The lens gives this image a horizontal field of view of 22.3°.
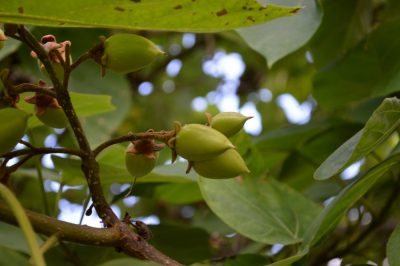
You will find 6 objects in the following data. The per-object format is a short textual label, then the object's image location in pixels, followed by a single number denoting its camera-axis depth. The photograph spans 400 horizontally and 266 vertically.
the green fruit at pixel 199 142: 0.55
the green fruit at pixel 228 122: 0.57
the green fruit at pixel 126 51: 0.57
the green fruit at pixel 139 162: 0.59
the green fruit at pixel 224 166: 0.56
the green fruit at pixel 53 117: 0.60
